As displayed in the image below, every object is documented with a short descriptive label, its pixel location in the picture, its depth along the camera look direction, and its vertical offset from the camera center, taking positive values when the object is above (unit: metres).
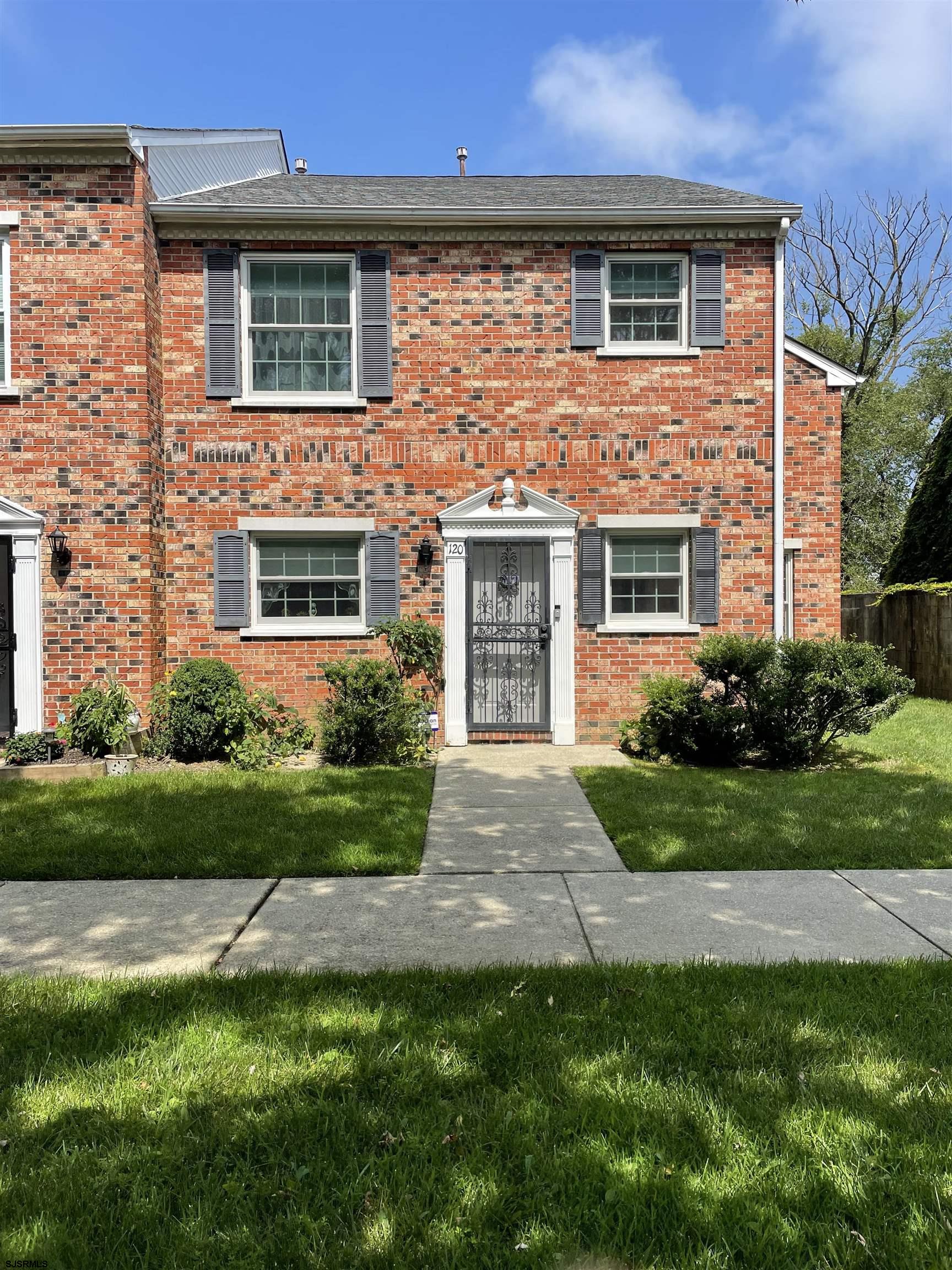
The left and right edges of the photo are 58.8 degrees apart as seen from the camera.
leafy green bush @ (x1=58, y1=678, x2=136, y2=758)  8.75 -0.94
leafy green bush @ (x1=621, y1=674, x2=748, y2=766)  8.61 -0.98
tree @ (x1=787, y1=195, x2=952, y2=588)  25.64 +5.32
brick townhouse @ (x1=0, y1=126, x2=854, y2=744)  9.95 +2.35
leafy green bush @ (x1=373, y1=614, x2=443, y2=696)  9.86 -0.17
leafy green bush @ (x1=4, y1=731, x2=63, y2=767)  8.62 -1.19
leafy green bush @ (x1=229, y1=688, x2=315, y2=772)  8.83 -1.15
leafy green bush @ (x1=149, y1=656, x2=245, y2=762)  9.05 -0.87
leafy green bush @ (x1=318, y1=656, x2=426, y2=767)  8.84 -0.92
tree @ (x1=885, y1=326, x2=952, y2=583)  16.00 +2.03
